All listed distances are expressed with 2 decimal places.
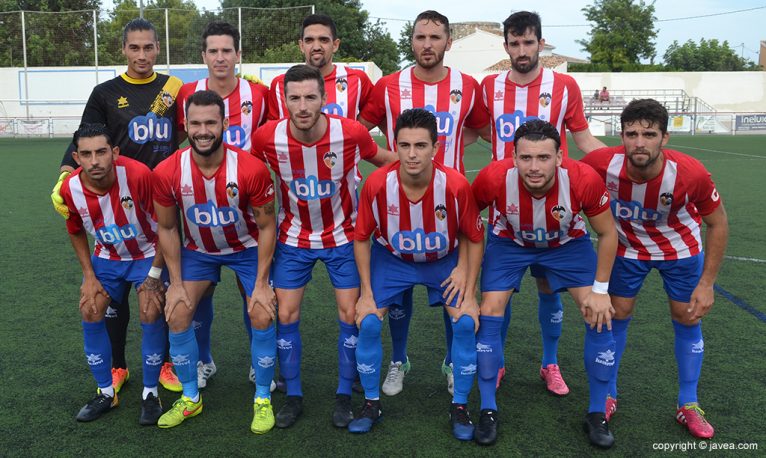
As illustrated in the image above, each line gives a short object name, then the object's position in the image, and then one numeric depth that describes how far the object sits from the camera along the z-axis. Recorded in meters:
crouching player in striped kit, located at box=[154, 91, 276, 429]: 3.29
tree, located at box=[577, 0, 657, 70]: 47.84
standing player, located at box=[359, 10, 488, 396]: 3.79
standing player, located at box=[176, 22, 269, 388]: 3.85
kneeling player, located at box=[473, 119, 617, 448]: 3.13
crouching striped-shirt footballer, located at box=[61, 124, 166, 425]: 3.42
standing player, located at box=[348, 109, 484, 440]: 3.29
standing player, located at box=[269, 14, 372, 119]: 3.94
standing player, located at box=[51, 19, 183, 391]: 3.84
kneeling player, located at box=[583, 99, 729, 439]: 3.15
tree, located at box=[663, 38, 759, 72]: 52.22
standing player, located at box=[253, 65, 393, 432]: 3.46
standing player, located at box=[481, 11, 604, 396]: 3.81
